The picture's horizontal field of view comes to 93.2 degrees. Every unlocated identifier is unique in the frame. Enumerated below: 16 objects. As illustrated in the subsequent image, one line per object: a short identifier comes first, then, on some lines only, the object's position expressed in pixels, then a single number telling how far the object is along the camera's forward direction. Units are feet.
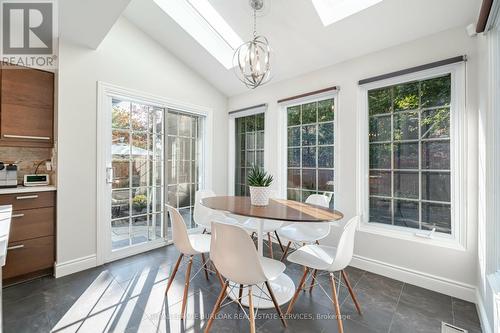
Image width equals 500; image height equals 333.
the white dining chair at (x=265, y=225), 8.80
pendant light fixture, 6.59
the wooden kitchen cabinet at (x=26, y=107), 7.54
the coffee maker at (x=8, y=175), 7.59
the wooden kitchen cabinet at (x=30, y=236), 7.34
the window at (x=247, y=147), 12.67
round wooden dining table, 5.56
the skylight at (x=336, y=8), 7.43
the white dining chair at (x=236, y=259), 4.62
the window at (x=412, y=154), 7.50
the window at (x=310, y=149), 10.03
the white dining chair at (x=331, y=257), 5.33
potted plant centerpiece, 7.06
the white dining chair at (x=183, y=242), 6.07
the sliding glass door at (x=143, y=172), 9.50
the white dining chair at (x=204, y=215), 8.95
